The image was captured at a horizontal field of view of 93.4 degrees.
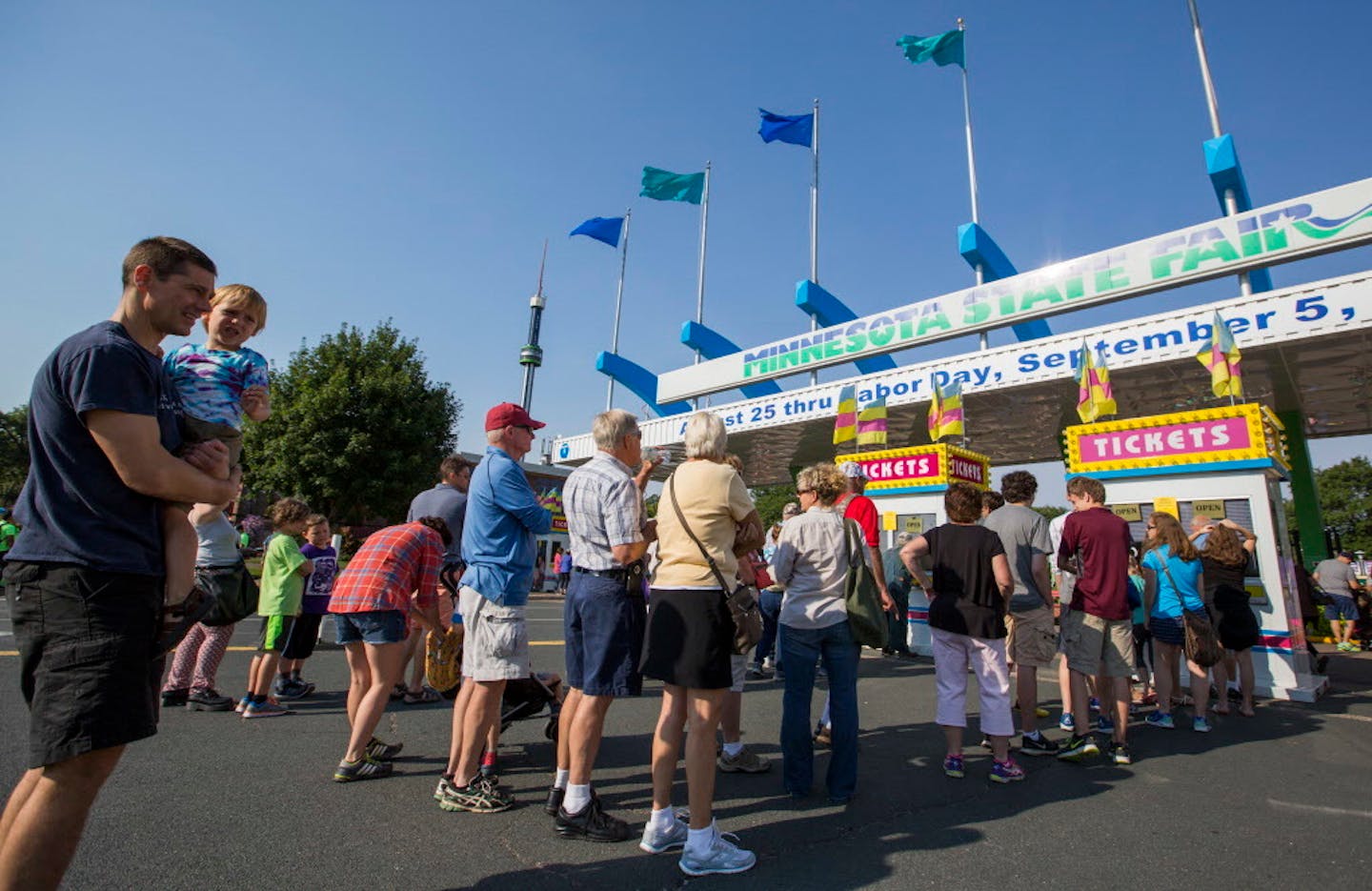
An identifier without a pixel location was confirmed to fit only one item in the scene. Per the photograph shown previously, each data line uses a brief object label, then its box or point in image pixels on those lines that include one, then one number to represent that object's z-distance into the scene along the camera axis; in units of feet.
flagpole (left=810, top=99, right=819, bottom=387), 67.36
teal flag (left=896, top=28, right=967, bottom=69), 62.39
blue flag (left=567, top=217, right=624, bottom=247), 86.28
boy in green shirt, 16.08
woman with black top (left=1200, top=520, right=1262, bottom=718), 19.03
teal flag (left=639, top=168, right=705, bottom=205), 81.10
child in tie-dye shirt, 6.12
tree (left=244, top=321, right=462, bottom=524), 71.51
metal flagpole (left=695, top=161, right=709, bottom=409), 77.15
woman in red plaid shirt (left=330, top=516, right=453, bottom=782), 11.52
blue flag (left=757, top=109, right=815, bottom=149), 72.84
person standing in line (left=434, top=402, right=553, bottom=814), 10.35
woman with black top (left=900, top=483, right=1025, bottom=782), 12.93
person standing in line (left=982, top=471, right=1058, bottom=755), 15.37
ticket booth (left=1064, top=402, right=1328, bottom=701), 22.89
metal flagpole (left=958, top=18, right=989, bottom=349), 54.11
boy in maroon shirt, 14.92
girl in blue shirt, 17.87
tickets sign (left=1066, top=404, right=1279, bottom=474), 24.38
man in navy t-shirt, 5.24
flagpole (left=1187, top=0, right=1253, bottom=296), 37.16
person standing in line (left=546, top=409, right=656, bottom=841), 9.46
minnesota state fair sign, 33.53
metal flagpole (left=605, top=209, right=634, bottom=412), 84.27
